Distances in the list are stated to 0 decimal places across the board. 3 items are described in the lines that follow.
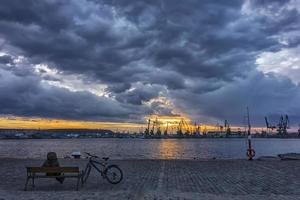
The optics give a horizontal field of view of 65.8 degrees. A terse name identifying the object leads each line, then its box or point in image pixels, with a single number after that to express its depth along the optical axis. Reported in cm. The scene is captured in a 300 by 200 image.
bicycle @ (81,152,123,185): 861
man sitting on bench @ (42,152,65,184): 868
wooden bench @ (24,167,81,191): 781
